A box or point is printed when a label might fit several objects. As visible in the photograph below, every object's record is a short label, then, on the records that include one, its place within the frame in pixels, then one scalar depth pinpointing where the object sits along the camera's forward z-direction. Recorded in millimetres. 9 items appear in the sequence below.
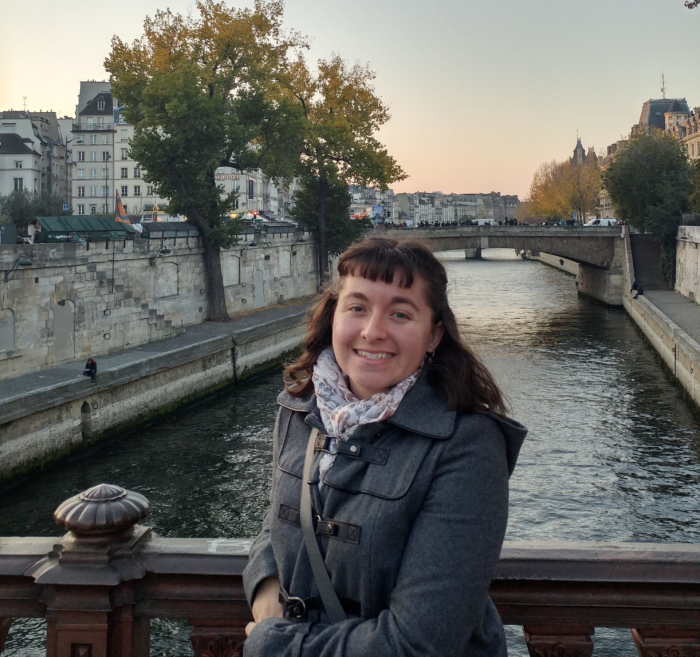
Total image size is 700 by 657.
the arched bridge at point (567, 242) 43000
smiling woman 1938
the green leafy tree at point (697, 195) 30344
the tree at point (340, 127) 36125
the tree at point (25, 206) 43872
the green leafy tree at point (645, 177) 41156
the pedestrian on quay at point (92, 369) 17547
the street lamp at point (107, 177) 64938
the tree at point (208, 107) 26656
